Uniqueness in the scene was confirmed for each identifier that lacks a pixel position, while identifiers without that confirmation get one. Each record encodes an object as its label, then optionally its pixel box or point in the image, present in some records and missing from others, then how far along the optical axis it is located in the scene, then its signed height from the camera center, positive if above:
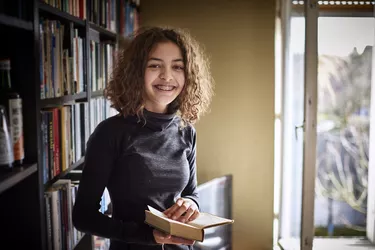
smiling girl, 1.23 -0.15
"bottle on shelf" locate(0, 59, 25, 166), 1.09 -0.02
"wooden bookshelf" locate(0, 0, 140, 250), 1.12 -0.01
